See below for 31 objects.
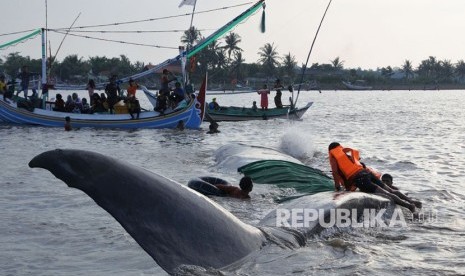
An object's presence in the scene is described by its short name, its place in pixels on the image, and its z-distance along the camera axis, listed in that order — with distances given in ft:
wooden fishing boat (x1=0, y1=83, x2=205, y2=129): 96.84
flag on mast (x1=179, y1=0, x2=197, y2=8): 110.52
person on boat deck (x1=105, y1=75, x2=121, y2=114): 95.82
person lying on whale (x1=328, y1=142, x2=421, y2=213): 35.24
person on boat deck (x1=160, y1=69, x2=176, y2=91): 98.44
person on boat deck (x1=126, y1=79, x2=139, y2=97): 99.40
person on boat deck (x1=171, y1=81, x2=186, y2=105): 102.19
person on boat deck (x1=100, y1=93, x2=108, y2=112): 101.14
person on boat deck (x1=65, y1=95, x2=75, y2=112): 100.91
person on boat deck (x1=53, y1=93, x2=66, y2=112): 100.83
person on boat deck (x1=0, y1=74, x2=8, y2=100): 103.35
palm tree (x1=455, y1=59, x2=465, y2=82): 572.10
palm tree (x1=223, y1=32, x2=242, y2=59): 401.70
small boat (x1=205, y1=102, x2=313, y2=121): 121.70
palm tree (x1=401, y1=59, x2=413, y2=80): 580.30
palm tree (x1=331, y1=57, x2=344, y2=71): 545.93
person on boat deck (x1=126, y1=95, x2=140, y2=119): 97.45
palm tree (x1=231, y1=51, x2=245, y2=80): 413.18
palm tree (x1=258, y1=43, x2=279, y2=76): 445.37
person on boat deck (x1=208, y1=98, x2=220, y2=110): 122.83
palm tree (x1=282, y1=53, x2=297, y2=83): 443.73
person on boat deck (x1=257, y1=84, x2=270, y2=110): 125.94
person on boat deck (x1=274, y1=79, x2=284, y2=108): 120.32
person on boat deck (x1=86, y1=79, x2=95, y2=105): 99.34
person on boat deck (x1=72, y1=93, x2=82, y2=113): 100.83
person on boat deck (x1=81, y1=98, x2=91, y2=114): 100.36
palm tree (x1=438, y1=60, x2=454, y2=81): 568.82
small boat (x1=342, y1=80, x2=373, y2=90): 524.11
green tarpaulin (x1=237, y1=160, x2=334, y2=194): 42.98
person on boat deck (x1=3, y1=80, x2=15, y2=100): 103.40
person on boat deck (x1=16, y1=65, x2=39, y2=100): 99.32
